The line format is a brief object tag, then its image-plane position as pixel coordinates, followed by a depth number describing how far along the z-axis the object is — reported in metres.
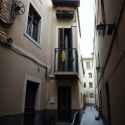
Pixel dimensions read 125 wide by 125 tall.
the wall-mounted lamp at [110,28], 3.07
